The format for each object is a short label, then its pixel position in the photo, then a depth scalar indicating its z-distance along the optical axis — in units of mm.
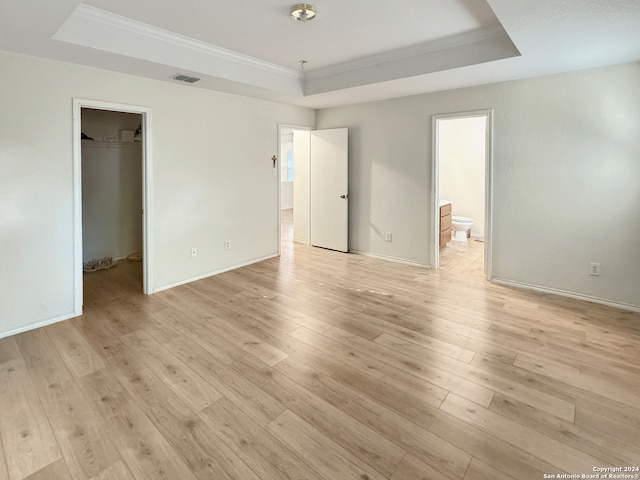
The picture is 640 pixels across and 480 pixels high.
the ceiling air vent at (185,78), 3684
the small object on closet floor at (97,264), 4861
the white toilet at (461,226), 6613
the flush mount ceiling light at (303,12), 2682
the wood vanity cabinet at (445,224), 5605
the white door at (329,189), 5691
